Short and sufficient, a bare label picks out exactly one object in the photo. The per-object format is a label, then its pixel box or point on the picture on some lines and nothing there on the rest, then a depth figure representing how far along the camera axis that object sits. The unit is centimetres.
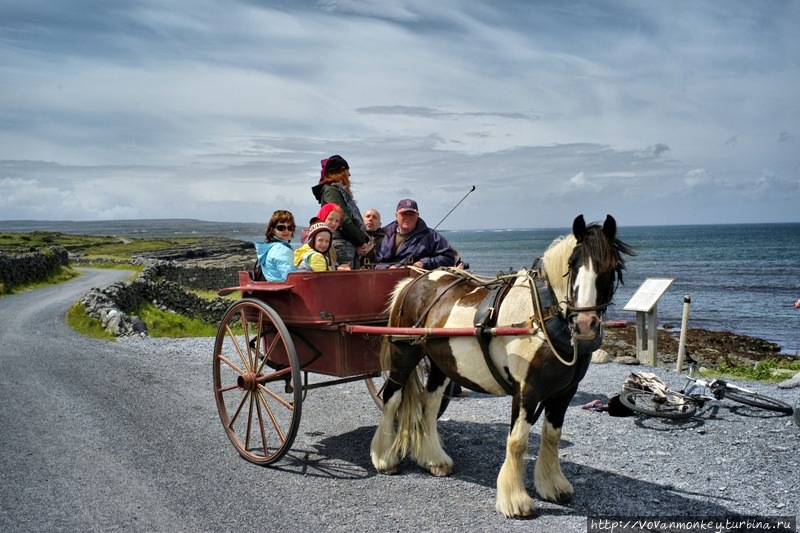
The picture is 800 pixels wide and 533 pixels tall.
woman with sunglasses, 685
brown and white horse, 458
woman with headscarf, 758
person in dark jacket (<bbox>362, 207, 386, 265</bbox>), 843
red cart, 613
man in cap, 693
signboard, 1088
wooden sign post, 1095
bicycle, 752
